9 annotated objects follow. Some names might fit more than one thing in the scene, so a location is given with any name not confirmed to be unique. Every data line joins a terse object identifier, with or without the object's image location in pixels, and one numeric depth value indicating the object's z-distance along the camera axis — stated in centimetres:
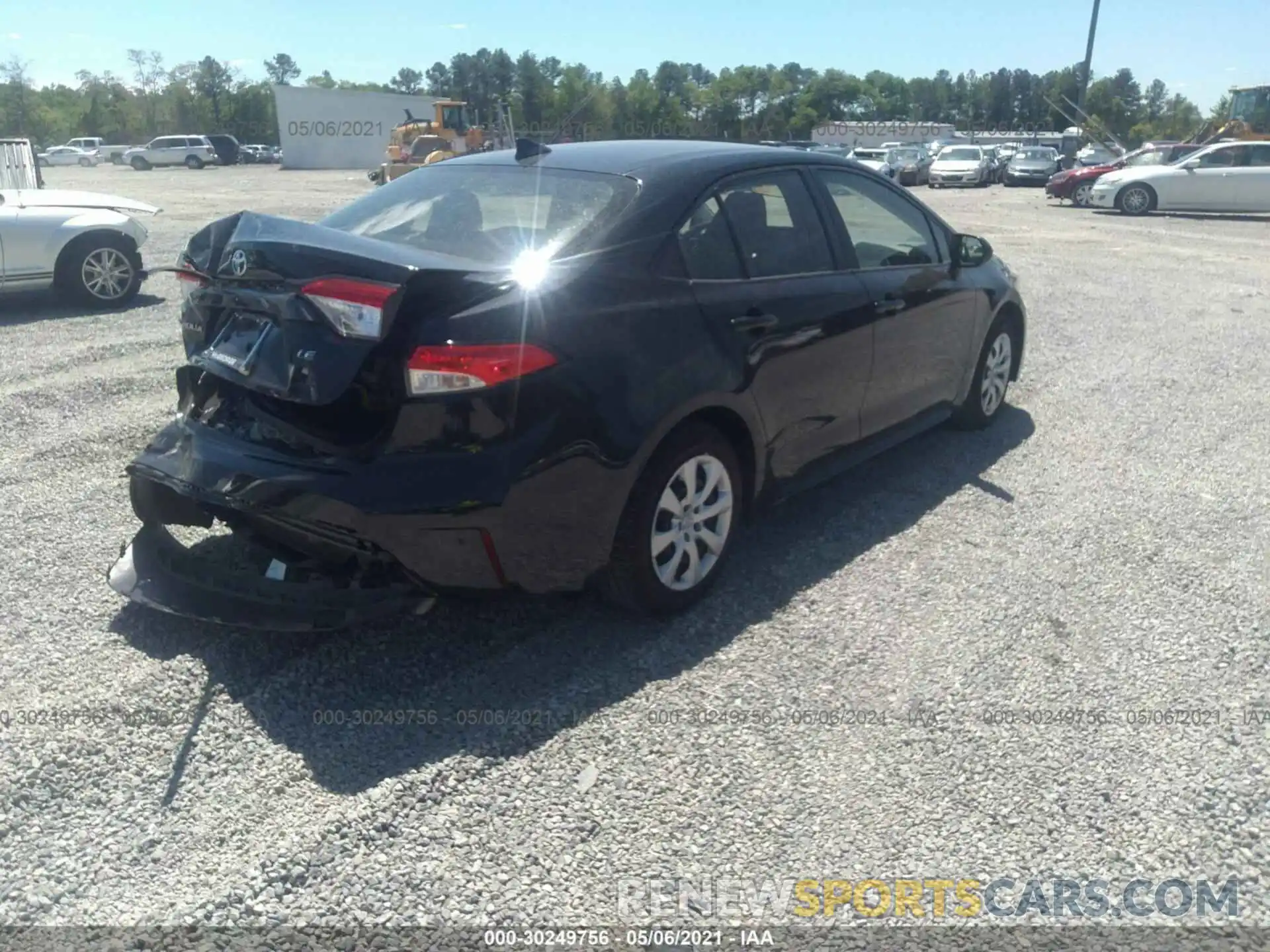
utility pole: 4194
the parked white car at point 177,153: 6091
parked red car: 2517
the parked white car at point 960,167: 3406
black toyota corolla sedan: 319
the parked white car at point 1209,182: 2236
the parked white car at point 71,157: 6512
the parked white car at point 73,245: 923
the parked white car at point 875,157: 3478
